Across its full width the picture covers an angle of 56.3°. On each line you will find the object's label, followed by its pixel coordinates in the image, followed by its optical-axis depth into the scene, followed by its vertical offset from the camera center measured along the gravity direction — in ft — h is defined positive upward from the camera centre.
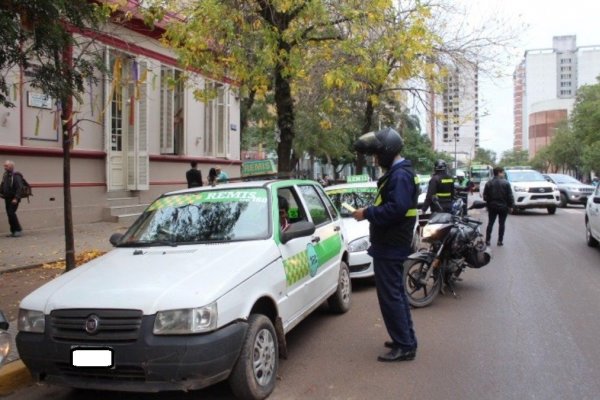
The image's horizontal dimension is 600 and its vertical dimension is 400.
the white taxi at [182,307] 11.84 -2.80
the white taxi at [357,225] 26.17 -2.12
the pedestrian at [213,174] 56.40 +0.88
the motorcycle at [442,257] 22.43 -3.14
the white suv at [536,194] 66.49 -1.34
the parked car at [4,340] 9.93 -2.84
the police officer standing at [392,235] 15.71 -1.48
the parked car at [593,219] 35.14 -2.38
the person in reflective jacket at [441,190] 37.63 -0.49
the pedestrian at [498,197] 38.60 -0.98
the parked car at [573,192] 80.84 -1.34
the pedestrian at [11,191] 37.50 -0.56
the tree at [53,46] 19.53 +5.09
